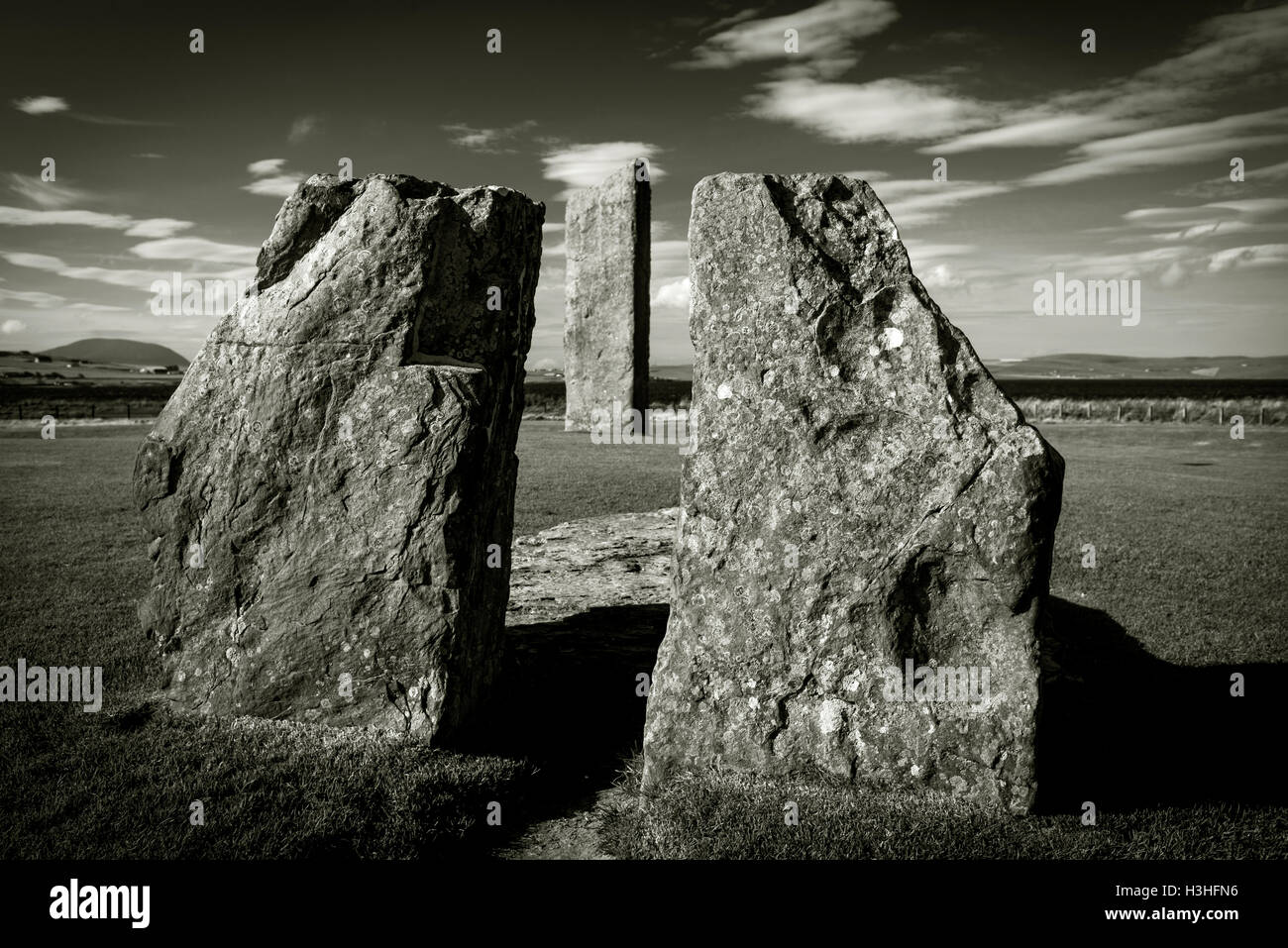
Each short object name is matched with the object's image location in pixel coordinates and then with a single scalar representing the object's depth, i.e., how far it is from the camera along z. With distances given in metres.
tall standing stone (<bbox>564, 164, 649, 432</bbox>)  21.05
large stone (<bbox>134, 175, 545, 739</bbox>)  5.17
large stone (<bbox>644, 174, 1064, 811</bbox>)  4.59
